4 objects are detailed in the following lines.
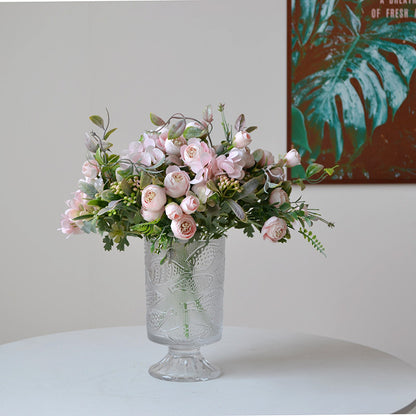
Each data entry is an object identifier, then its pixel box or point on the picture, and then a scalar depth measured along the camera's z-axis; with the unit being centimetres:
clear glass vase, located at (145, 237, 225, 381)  134
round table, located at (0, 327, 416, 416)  123
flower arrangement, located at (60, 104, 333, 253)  128
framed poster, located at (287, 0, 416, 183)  243
